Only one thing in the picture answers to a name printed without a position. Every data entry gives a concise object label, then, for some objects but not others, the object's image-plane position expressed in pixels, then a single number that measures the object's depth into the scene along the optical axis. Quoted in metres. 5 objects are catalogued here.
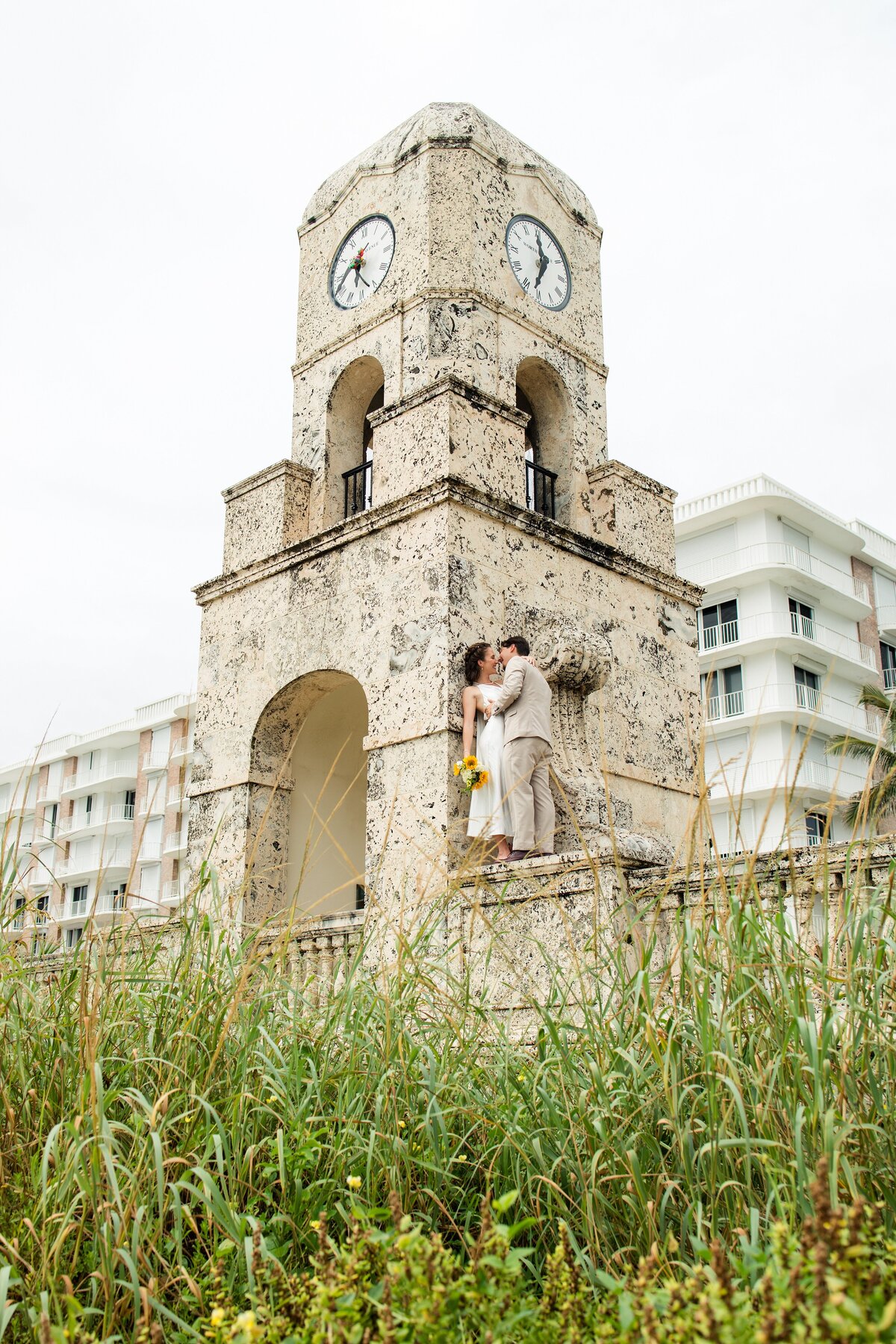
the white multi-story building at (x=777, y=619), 29.41
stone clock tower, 8.80
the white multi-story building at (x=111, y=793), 43.62
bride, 8.10
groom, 7.88
